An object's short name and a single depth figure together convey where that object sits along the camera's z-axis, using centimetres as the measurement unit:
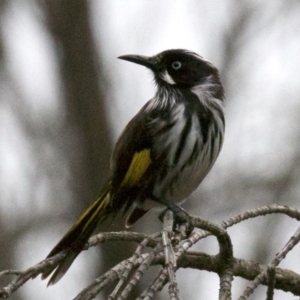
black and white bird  871
